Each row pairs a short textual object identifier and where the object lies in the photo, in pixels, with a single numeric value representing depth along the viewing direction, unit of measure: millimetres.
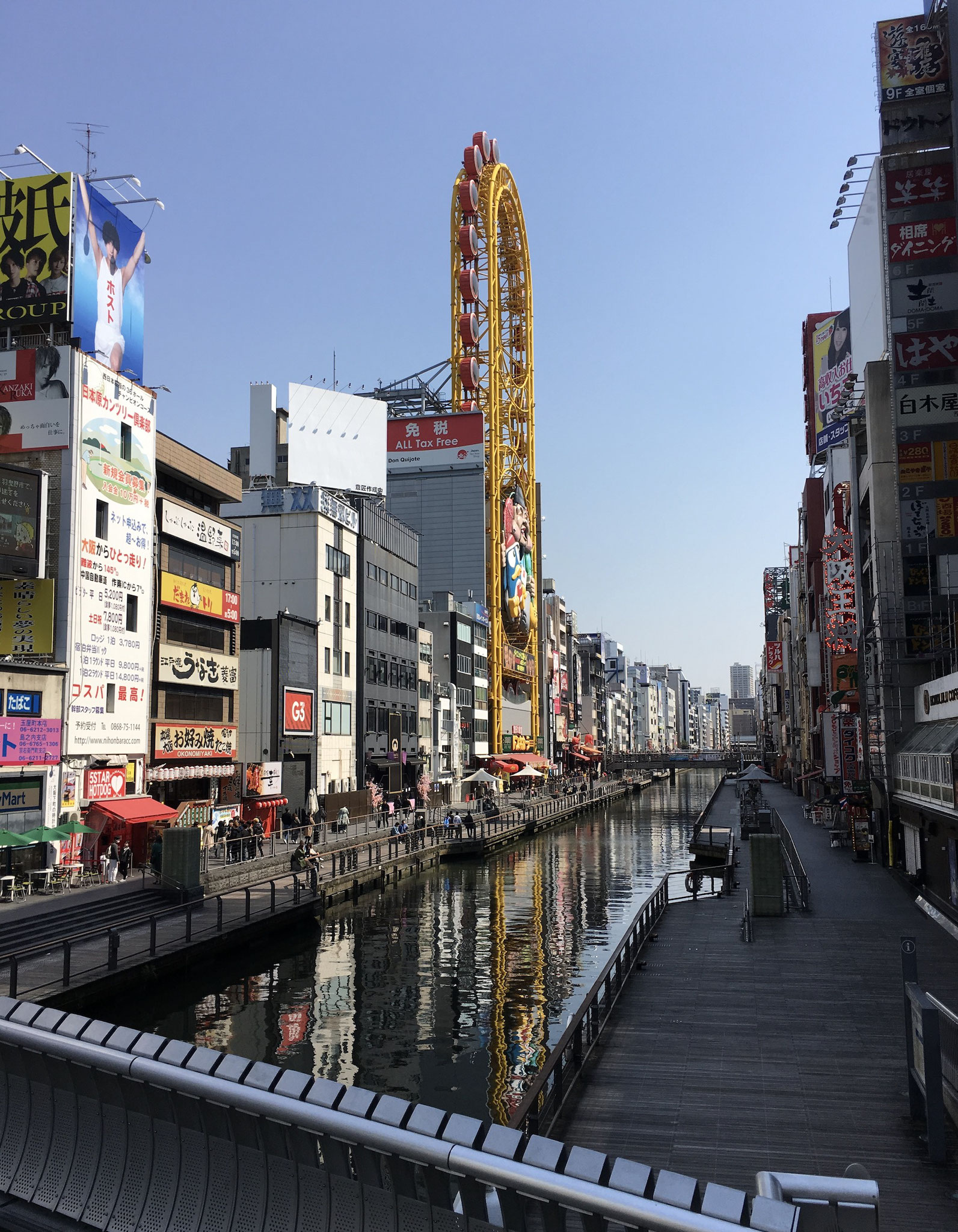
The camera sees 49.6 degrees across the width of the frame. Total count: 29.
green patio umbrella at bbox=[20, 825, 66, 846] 32719
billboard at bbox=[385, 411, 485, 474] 117812
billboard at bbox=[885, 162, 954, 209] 39406
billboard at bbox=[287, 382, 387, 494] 76562
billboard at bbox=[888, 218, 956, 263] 39125
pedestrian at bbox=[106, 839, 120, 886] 35812
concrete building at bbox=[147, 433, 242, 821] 47375
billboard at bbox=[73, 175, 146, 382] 42875
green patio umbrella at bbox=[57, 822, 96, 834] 34344
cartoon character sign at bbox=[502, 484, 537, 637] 119875
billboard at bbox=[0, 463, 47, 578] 35719
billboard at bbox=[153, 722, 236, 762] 46406
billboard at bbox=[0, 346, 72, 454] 40156
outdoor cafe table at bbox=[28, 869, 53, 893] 33250
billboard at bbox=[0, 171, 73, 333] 42094
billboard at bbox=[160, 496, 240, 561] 48062
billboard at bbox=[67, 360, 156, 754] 40406
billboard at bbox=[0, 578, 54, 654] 37656
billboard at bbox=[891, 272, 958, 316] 38938
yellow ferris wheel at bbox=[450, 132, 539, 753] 113688
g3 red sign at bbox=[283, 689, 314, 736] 59500
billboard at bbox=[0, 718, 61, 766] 34906
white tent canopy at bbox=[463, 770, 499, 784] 78375
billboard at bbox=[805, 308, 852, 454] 80875
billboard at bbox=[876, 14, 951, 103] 40125
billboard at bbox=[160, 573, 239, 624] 47656
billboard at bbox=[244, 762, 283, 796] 55438
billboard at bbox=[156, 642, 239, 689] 47312
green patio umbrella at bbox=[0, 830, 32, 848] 31609
